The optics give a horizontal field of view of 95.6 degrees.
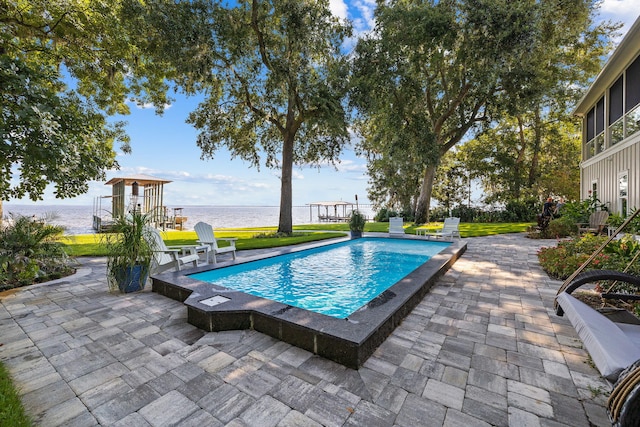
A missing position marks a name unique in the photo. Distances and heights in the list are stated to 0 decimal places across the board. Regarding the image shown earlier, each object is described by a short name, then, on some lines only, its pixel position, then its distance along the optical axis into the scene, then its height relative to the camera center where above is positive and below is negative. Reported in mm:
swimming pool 2541 -1045
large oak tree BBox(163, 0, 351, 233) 10424 +5500
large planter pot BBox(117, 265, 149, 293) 4492 -969
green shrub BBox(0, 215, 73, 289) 4863 -643
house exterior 8359 +2913
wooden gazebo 15023 +1344
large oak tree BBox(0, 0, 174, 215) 4047 +4426
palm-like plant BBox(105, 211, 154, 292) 4488 -559
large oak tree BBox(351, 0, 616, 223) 11555 +6899
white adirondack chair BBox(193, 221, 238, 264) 6140 -387
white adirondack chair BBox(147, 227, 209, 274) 4824 -716
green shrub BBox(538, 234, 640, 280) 4266 -756
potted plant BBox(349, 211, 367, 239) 11367 -363
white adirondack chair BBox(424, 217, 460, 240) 9711 -573
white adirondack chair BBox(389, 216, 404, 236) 11648 -505
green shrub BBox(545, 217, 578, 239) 10352 -536
